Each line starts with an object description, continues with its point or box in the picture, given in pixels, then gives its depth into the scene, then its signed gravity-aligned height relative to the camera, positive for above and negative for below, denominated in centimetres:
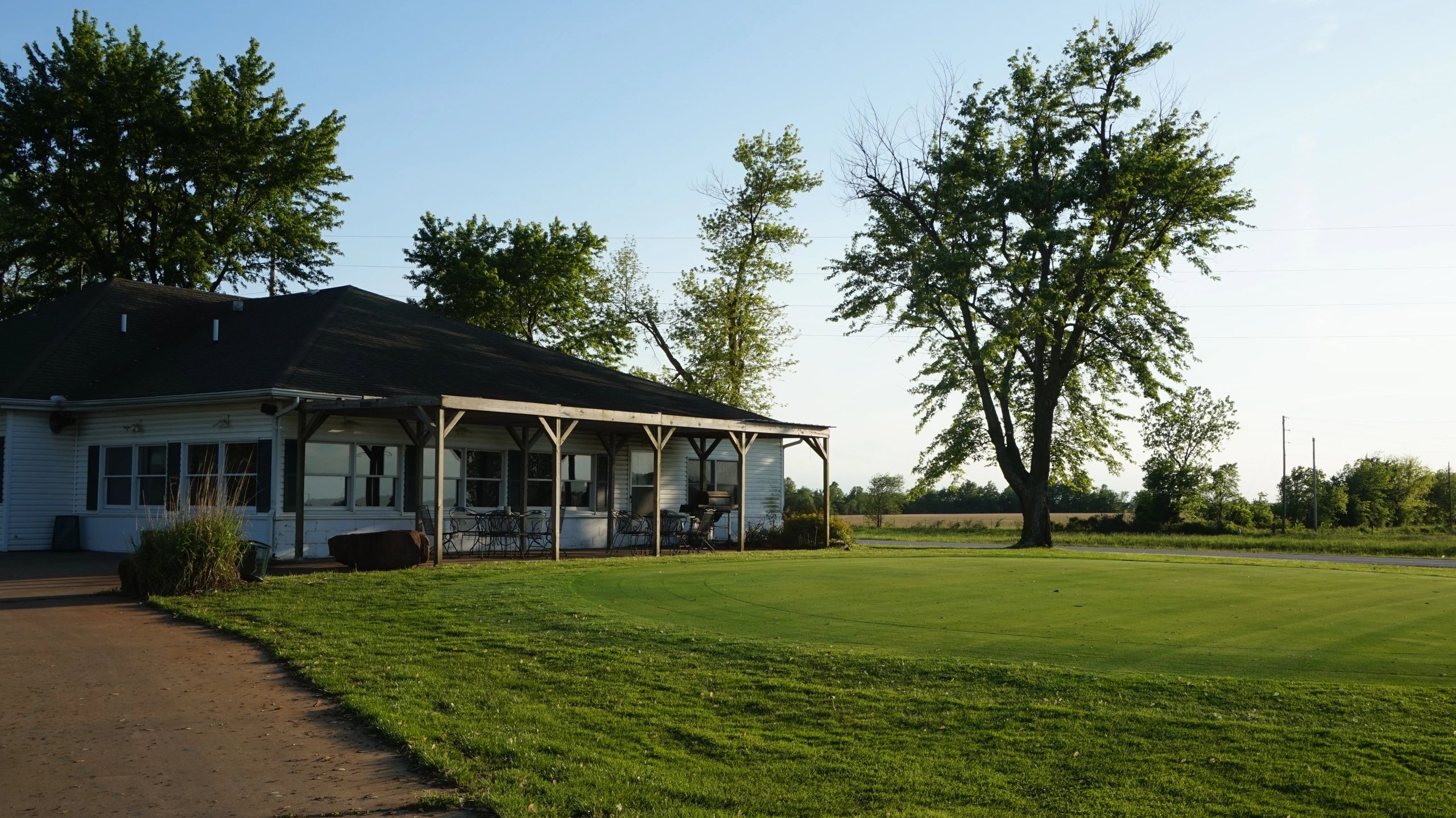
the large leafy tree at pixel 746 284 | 4062 +752
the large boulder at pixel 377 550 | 1650 -91
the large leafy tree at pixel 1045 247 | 3175 +713
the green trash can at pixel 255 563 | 1409 -95
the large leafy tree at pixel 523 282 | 3894 +731
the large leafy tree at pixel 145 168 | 3152 +948
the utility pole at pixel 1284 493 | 5357 -1
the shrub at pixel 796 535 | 2747 -112
